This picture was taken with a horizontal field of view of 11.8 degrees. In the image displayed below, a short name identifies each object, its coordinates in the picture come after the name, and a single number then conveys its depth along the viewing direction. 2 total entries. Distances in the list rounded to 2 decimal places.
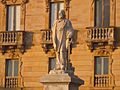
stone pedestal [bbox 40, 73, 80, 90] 19.33
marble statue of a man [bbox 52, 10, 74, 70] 19.81
